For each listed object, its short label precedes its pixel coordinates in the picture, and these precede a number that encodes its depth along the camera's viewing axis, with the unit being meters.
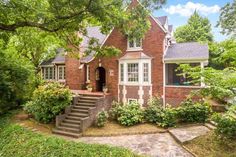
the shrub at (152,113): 9.67
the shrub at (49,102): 9.77
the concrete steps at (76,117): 9.00
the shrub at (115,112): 10.28
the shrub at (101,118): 9.50
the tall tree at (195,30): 23.85
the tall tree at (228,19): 15.46
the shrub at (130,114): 9.67
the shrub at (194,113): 9.33
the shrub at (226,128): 6.56
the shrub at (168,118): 9.24
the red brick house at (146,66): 10.79
